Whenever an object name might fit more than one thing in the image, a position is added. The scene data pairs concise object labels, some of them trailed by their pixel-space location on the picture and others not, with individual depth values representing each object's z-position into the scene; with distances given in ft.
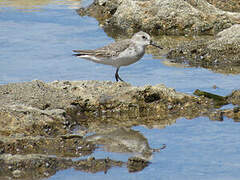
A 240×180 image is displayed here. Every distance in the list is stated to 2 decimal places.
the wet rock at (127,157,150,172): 40.19
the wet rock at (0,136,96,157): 42.37
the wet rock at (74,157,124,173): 39.99
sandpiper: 62.75
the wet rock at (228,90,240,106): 55.36
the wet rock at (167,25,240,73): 72.34
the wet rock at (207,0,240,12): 104.94
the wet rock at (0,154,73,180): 38.88
